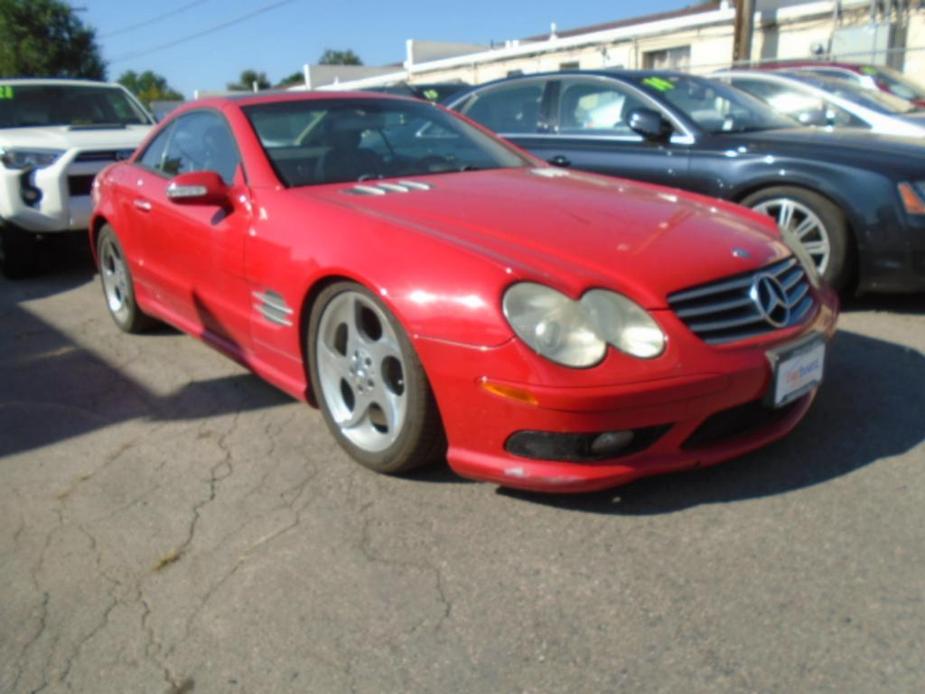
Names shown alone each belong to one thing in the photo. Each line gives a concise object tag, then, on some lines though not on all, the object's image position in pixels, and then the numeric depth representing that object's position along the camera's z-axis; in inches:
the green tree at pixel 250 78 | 3170.5
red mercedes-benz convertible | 105.3
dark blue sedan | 186.2
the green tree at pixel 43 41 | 1328.7
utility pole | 718.5
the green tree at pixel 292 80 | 2628.7
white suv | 267.6
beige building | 747.4
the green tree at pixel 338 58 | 3378.4
